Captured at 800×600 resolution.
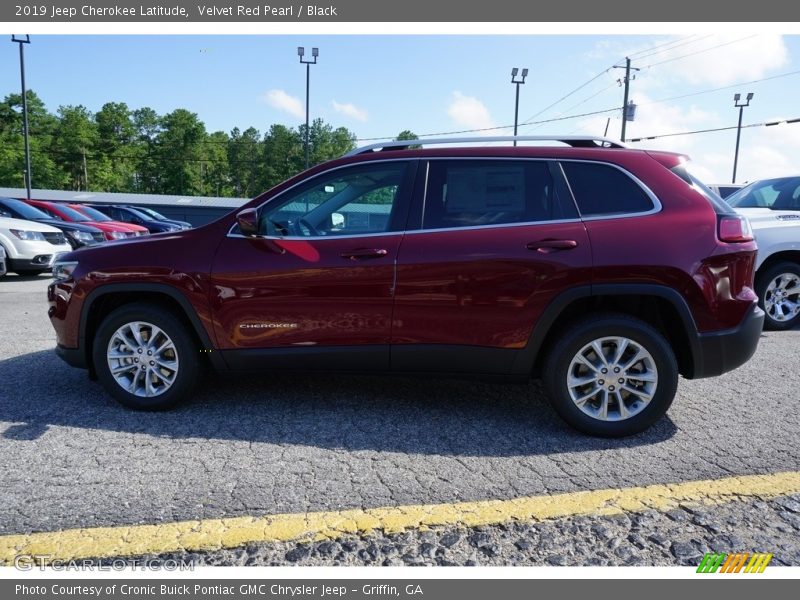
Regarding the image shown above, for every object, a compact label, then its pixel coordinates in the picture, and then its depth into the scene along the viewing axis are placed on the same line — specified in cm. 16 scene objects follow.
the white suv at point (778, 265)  658
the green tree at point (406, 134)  8752
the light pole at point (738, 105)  4809
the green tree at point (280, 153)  8869
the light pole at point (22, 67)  2381
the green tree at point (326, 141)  8627
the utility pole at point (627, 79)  3369
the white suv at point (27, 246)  1052
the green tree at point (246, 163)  9331
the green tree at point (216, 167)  8788
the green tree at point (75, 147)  7319
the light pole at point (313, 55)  3292
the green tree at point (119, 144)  7994
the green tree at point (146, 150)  8331
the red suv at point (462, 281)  339
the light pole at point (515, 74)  3725
